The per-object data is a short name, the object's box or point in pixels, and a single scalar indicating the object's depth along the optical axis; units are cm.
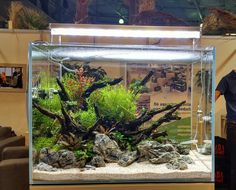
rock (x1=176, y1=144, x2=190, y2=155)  185
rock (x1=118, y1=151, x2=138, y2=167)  177
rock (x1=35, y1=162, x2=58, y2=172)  171
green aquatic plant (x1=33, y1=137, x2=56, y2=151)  173
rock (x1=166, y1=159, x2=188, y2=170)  175
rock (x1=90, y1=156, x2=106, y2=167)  175
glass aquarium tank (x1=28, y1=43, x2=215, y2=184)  173
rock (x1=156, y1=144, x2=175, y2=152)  181
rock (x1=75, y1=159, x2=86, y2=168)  175
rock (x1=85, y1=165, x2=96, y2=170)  174
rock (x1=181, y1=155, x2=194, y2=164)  181
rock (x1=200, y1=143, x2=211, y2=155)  177
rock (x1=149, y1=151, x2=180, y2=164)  178
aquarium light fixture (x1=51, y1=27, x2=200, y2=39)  218
